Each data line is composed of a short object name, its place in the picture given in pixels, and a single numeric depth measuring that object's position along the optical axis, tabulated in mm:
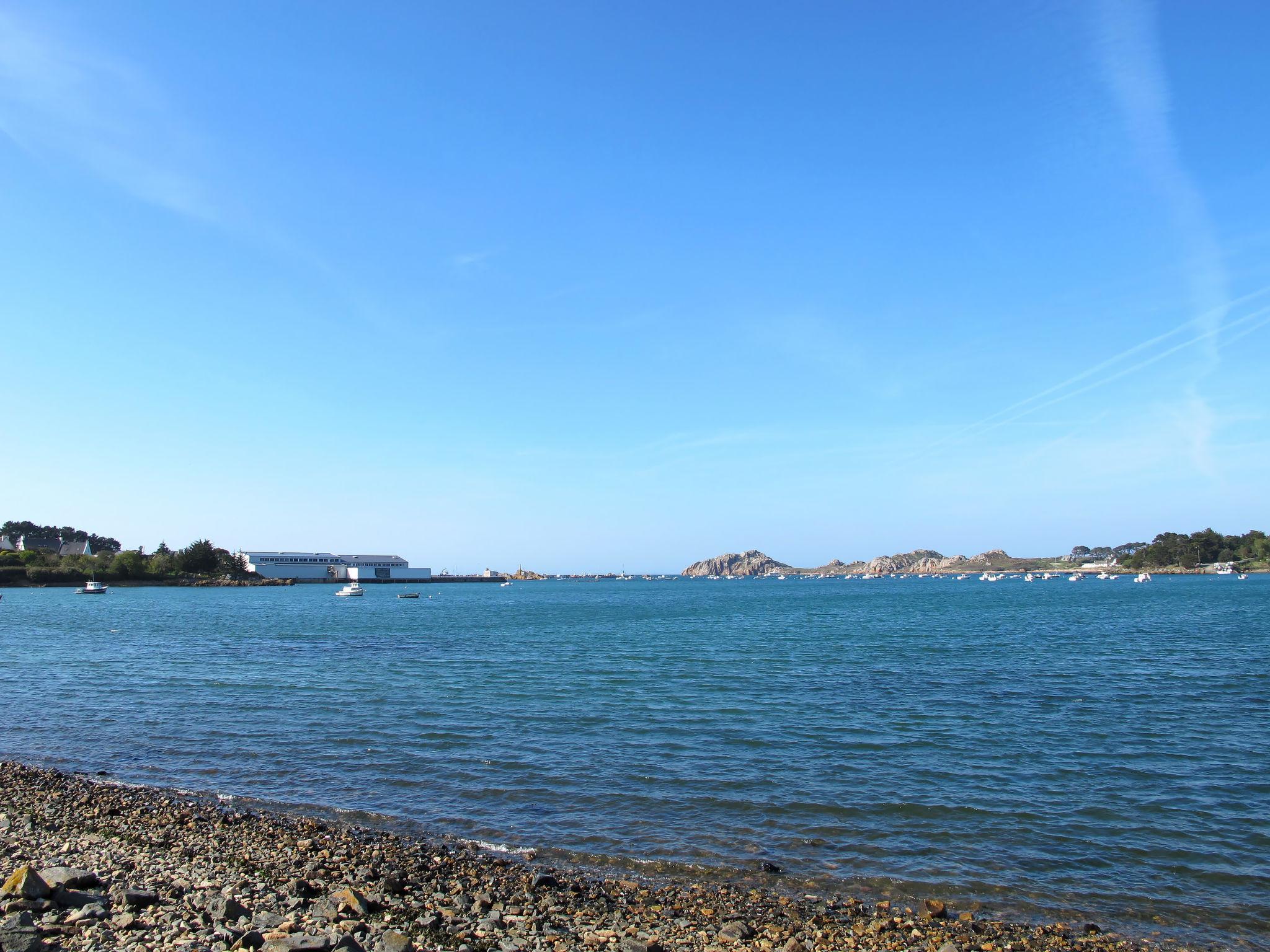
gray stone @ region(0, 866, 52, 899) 10195
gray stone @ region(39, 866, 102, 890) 11023
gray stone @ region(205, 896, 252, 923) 10227
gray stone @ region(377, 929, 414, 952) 9430
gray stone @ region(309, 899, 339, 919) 10492
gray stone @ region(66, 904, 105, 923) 9797
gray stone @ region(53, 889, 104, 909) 10312
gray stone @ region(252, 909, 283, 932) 10016
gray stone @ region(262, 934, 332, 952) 8703
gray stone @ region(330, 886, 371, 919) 10672
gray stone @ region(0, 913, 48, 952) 8641
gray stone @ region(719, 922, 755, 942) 10578
